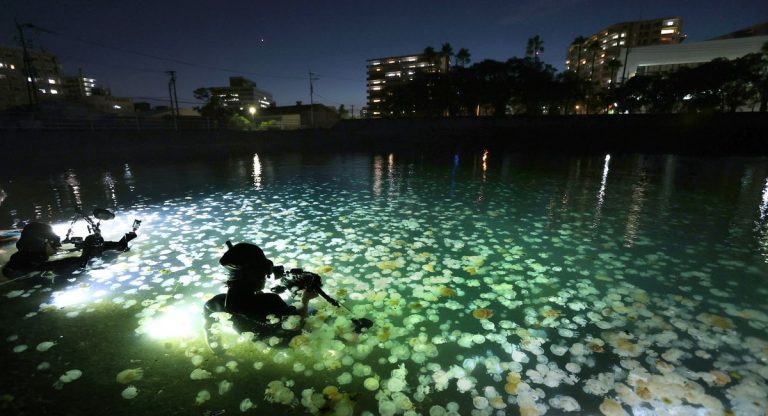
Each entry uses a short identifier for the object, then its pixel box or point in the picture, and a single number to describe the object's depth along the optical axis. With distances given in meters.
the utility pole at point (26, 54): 35.47
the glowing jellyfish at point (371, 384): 3.37
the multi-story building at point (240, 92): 149.01
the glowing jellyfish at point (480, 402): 3.15
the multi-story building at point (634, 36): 124.44
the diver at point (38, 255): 5.71
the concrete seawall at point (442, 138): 24.28
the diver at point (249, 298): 3.74
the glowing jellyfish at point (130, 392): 3.28
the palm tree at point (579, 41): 75.81
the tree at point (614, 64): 64.29
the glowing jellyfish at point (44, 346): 3.95
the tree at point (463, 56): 74.88
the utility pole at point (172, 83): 46.44
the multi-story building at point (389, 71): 151.62
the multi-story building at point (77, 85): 126.26
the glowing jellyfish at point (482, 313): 4.64
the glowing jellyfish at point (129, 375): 3.47
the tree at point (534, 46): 85.19
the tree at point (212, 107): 66.62
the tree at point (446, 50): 80.00
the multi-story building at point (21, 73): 77.38
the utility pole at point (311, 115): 73.60
